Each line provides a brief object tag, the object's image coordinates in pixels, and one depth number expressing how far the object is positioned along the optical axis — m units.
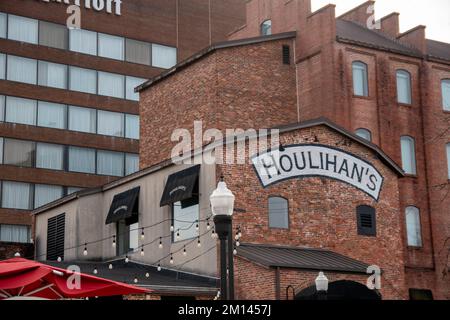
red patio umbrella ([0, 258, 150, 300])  14.70
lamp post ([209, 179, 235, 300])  14.57
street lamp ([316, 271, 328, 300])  22.50
